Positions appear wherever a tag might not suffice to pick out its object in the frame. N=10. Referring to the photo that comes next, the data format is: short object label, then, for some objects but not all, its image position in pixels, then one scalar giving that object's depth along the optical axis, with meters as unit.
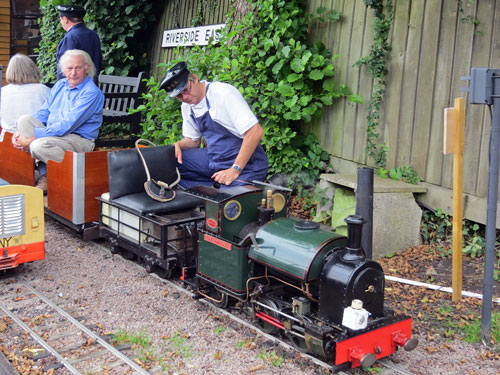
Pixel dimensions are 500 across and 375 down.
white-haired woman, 7.48
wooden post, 4.75
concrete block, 6.11
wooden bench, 8.69
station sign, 9.84
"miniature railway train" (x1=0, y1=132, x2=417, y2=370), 3.70
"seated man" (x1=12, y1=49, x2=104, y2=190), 6.54
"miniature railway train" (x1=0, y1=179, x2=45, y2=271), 5.21
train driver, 5.50
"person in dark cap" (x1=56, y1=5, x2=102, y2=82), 8.05
